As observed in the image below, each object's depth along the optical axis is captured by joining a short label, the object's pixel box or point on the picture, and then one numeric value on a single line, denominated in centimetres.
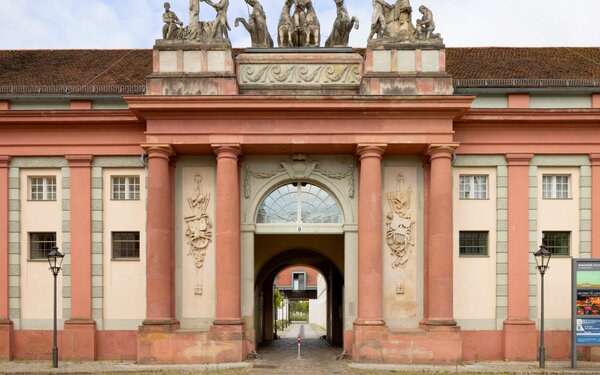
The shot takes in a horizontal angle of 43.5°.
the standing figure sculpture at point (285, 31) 2631
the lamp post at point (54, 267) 2284
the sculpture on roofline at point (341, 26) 2623
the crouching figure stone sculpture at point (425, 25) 2495
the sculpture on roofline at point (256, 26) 2625
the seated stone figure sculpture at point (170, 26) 2498
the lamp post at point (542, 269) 2266
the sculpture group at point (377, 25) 2495
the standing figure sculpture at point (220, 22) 2503
